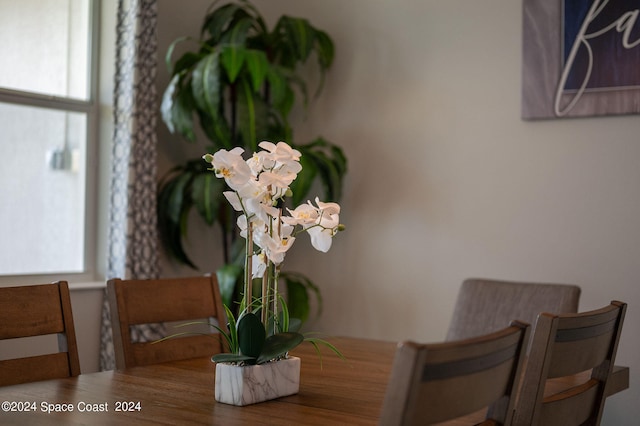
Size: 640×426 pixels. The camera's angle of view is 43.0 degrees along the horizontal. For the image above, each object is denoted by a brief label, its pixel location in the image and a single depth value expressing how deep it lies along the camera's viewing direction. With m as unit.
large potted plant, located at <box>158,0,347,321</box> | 3.87
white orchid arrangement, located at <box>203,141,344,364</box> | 1.80
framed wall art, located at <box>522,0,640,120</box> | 3.66
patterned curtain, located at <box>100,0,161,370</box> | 3.90
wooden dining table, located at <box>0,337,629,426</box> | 1.67
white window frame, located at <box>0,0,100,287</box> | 4.07
